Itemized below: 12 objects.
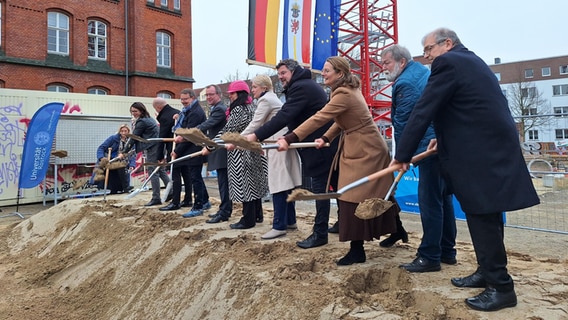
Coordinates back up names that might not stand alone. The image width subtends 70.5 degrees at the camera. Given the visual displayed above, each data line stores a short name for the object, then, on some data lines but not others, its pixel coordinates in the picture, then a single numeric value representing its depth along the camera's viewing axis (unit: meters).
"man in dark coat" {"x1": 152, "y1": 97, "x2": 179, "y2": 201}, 6.88
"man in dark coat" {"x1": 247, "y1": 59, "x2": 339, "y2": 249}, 4.14
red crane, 11.78
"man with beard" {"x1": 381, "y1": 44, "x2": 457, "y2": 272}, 3.35
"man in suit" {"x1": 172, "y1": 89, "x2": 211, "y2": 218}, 6.25
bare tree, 32.25
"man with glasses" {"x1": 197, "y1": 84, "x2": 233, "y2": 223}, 5.66
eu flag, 9.70
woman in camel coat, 3.38
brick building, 17.61
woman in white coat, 4.60
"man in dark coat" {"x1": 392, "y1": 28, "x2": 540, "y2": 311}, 2.62
